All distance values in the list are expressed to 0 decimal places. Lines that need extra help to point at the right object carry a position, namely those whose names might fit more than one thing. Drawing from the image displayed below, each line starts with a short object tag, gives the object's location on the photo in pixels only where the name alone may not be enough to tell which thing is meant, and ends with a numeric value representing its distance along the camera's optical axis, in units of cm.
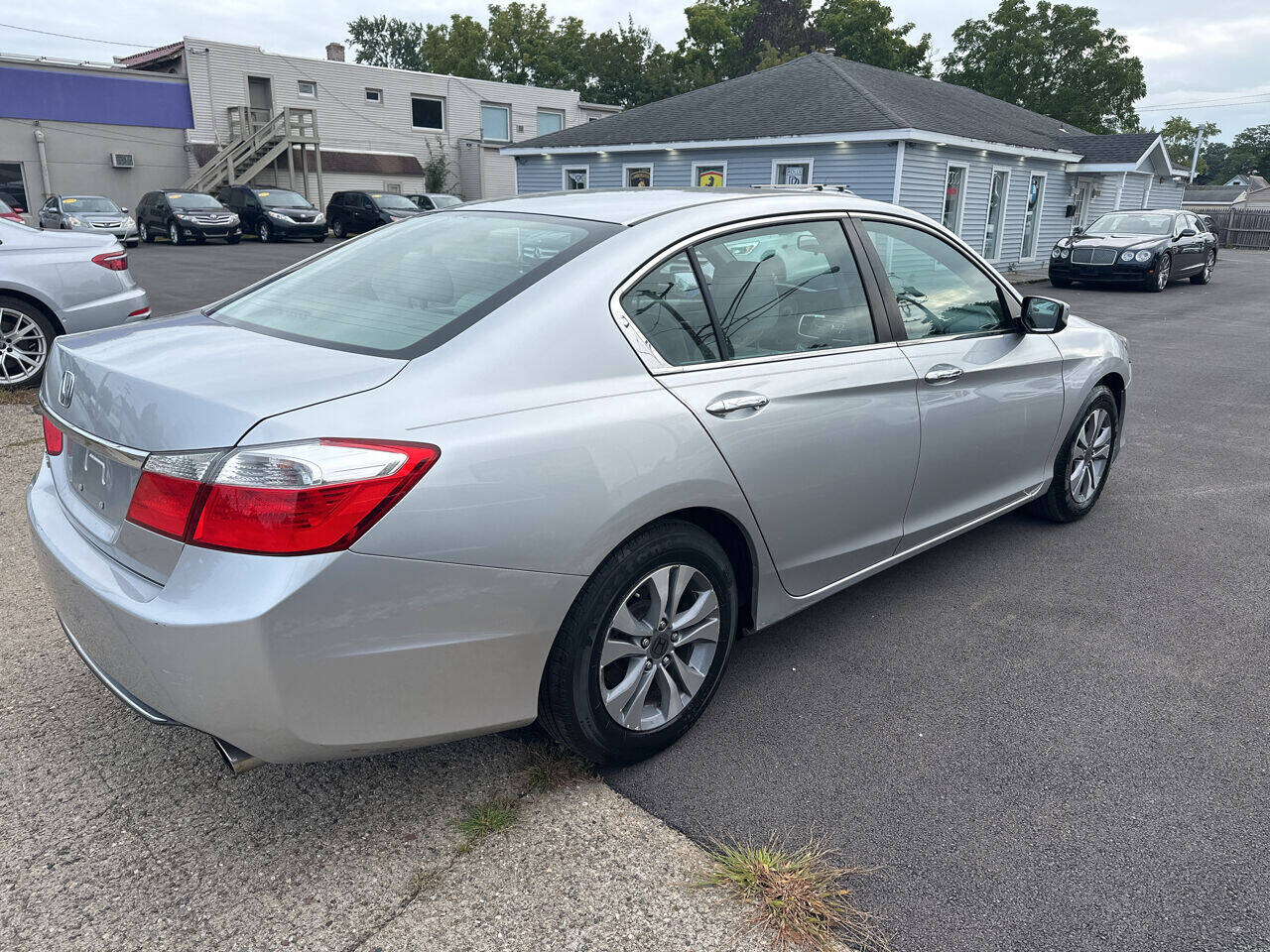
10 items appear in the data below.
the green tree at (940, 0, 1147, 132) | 4659
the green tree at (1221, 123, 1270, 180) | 11125
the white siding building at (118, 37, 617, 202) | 3244
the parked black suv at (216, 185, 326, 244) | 2731
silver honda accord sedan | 197
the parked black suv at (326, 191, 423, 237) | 2789
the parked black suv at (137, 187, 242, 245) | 2567
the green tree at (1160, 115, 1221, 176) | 9738
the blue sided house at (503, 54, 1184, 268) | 1897
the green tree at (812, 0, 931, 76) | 5200
